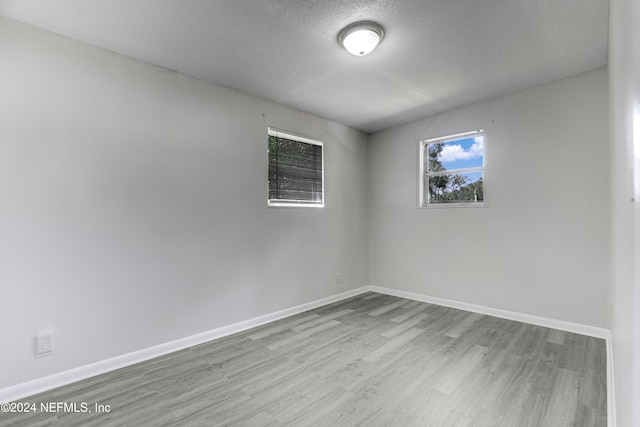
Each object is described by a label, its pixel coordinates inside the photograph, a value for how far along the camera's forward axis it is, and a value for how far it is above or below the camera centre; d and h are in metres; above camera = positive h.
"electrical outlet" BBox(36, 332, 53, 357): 2.11 -0.91
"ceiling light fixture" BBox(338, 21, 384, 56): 2.16 +1.31
